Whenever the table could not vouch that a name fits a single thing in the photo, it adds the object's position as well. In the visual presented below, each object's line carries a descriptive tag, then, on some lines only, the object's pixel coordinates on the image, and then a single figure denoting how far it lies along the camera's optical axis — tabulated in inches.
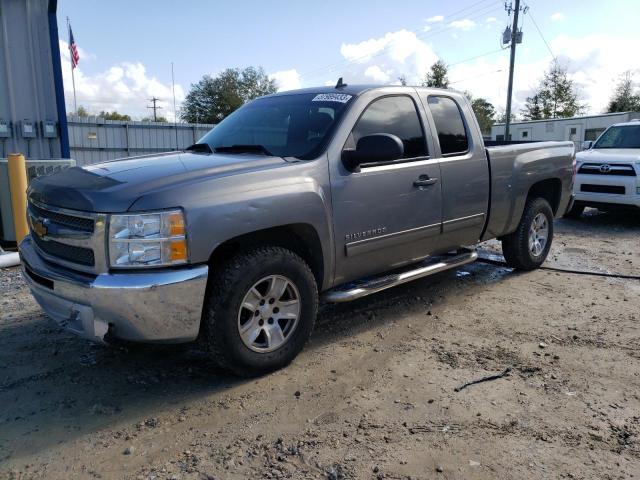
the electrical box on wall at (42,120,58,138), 346.9
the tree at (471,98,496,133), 2120.7
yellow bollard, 276.8
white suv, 359.9
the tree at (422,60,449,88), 1628.9
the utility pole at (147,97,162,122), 3044.8
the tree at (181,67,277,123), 2026.3
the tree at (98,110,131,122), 2385.0
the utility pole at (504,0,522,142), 1129.9
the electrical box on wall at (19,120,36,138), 339.6
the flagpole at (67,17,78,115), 1189.5
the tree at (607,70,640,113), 1809.8
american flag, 1015.0
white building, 1112.0
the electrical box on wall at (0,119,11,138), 332.5
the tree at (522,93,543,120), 1825.8
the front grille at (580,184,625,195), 366.2
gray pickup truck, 116.5
